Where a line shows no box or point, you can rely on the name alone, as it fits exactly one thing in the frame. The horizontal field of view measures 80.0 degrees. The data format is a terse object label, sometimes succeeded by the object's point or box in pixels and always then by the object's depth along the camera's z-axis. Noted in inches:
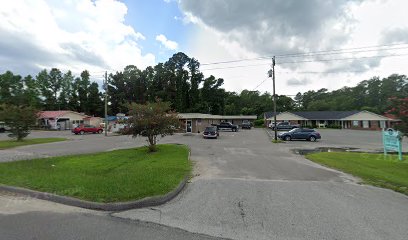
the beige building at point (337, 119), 2268.7
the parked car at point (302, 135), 1106.7
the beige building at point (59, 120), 1985.7
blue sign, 582.6
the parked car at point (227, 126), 1843.0
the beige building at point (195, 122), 1558.8
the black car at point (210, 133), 1163.3
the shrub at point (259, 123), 2747.5
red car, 1457.9
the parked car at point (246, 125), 2265.0
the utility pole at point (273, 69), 1034.3
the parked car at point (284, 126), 1861.8
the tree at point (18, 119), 909.2
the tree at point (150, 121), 606.2
